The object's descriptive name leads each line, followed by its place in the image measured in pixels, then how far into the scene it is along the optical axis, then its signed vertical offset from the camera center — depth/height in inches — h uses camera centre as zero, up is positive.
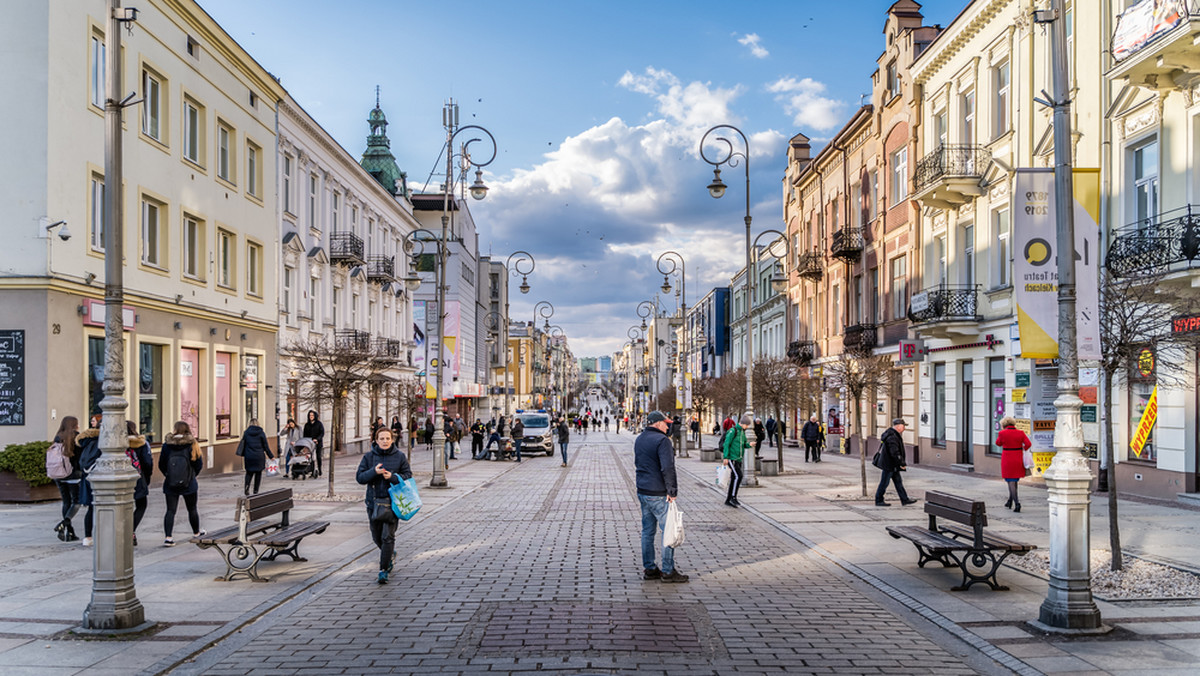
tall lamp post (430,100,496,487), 872.3 +113.2
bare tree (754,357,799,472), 1141.7 -28.3
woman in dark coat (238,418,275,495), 696.4 -63.9
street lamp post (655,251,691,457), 1558.8 -16.6
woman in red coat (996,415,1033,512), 649.0 -65.8
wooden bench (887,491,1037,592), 374.9 -75.1
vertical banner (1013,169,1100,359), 342.0 +41.2
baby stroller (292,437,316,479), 973.2 -97.1
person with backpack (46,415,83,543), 506.0 -56.7
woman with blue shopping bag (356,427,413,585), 391.2 -50.9
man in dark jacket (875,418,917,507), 674.2 -65.7
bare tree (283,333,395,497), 820.6 -3.8
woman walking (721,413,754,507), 709.9 -69.6
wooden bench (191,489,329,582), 397.1 -75.5
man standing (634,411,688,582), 387.5 -51.6
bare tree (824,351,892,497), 890.5 -10.7
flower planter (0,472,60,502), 673.0 -87.5
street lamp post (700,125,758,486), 963.3 +187.0
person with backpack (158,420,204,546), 492.7 -56.7
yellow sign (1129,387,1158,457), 493.0 -34.5
